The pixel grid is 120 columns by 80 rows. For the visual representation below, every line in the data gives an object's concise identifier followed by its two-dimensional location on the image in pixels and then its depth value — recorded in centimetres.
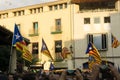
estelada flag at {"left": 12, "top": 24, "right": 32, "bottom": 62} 1225
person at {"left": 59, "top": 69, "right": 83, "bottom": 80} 461
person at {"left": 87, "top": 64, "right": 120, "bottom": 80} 376
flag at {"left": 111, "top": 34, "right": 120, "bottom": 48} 2377
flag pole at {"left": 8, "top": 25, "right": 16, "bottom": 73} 1416
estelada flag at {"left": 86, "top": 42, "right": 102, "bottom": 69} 1605
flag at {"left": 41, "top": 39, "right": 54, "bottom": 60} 1719
